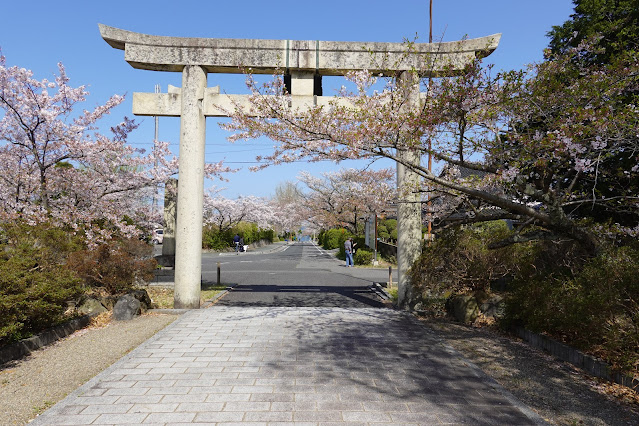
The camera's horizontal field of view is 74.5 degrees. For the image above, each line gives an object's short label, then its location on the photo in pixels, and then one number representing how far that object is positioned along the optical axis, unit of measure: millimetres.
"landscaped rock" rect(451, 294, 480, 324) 8781
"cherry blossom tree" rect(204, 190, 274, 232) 41441
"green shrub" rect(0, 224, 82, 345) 5926
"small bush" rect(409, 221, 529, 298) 8766
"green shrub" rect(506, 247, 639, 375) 4844
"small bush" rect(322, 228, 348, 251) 42838
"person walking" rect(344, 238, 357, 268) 23344
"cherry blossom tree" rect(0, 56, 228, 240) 10180
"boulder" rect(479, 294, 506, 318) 8562
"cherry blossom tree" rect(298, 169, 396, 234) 29516
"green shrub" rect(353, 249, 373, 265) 24700
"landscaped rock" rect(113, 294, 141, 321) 8828
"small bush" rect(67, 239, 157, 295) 9734
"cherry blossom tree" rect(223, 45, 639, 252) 6085
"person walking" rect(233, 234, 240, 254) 37156
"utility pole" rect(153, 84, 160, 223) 15620
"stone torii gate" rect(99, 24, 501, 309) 9406
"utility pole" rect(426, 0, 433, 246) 16775
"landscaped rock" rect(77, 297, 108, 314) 9086
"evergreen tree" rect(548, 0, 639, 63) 11188
